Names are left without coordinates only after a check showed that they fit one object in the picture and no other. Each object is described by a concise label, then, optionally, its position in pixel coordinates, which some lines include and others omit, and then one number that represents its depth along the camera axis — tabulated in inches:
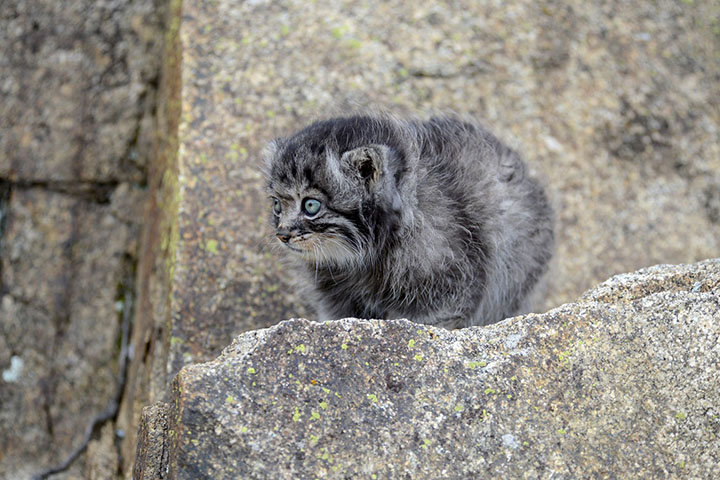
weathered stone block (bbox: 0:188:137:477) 189.3
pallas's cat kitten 138.3
